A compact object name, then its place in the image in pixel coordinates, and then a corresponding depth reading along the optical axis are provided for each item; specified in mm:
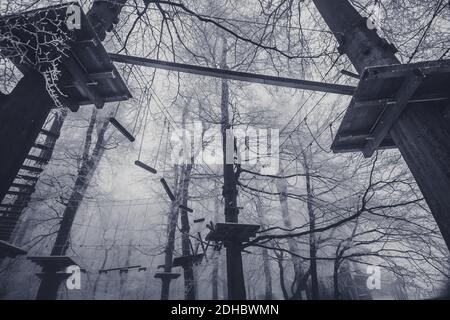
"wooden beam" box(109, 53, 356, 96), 3783
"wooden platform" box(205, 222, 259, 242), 6152
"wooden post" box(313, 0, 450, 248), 2721
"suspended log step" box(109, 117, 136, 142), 5555
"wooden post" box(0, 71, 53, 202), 3039
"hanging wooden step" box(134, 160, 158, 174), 6640
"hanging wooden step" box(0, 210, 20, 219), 7621
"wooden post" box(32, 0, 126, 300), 4421
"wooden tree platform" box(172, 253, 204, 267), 9875
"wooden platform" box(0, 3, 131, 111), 3123
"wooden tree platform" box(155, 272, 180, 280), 12750
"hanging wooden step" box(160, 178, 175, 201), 8172
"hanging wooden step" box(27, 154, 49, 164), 6562
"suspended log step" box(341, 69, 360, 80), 4055
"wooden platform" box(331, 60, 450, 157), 2764
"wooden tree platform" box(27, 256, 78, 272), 9688
